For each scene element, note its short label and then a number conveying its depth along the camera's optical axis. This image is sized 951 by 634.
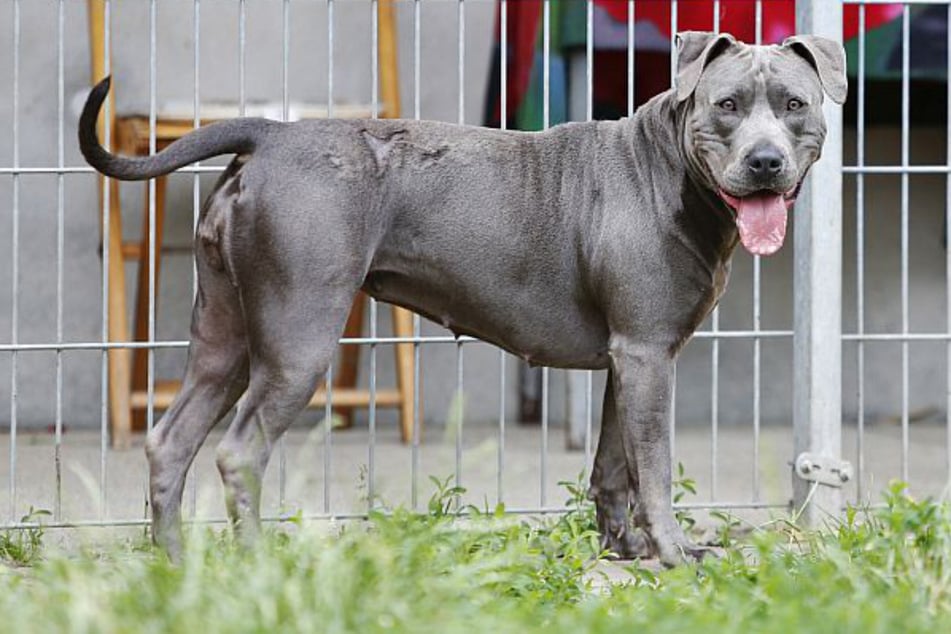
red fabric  8.88
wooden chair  9.89
